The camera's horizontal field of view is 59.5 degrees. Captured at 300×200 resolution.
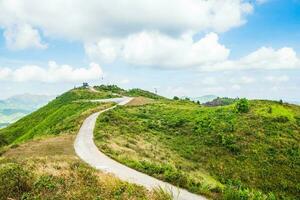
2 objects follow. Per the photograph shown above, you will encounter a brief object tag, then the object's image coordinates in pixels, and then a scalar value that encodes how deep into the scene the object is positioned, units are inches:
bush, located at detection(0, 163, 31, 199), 450.1
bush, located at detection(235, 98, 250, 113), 1838.4
